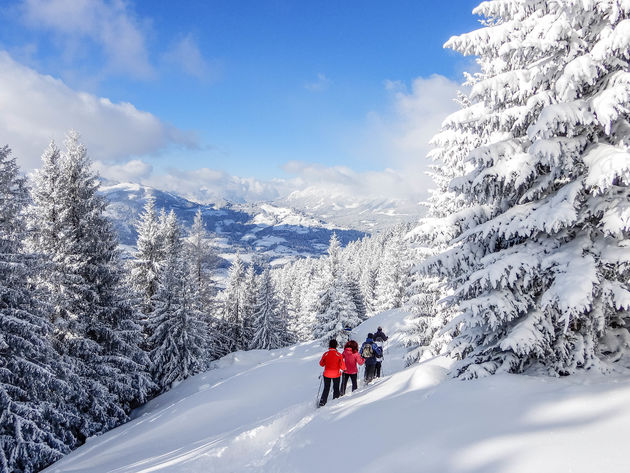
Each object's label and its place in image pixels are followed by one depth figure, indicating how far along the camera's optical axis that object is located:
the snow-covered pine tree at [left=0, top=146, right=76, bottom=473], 12.17
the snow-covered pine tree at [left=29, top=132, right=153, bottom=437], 16.70
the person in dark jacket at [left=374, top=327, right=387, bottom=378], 13.27
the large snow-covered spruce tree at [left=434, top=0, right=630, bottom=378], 5.71
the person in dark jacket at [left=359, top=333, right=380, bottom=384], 12.38
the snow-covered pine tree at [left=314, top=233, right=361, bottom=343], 36.00
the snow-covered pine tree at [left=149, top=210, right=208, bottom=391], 25.17
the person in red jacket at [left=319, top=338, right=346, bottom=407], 10.55
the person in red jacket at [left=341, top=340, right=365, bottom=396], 11.25
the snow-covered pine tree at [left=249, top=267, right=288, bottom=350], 41.50
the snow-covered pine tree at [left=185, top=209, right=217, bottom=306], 35.84
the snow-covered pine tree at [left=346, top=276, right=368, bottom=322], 44.81
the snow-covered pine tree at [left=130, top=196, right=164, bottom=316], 27.45
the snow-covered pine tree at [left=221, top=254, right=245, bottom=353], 44.22
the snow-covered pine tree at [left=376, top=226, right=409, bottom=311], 44.53
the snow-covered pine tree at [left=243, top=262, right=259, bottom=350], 44.51
